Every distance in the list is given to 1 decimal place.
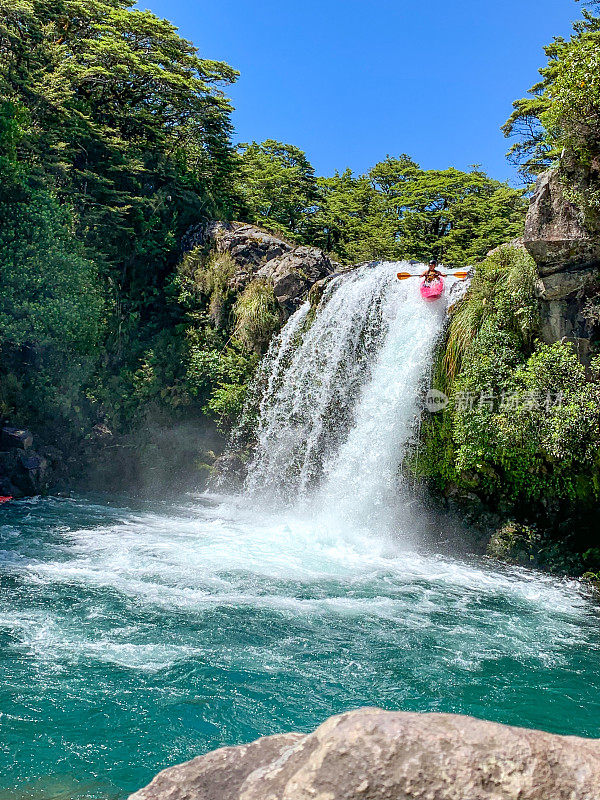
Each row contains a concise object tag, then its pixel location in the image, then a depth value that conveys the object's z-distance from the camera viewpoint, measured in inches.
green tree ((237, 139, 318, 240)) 960.3
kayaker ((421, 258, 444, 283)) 546.3
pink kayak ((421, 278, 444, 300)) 537.9
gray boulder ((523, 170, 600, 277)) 405.4
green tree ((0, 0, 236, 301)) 668.1
